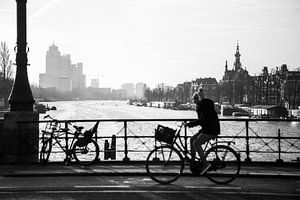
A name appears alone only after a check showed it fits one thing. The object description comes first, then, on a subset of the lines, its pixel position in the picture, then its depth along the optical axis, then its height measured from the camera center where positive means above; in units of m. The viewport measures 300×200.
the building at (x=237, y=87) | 126.18 +5.03
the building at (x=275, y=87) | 102.96 +4.28
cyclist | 9.45 -0.50
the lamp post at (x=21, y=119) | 13.24 -0.57
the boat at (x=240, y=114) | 91.08 -2.42
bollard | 20.63 -2.63
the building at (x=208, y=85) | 171.36 +8.01
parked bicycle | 12.27 -1.28
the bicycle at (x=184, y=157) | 9.52 -1.25
